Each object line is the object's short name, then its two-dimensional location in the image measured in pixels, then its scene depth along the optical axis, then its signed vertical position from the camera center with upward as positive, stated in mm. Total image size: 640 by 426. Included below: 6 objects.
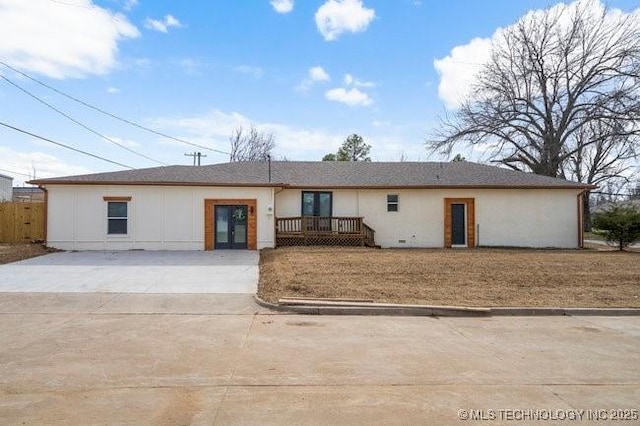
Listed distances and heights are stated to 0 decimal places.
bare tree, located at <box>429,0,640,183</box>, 30359 +8325
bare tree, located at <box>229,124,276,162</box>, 47031 +7919
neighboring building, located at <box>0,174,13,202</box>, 37344 +3194
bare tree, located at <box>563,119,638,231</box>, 32469 +5238
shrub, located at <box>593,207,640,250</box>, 17969 -166
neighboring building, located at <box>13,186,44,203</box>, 47094 +3701
